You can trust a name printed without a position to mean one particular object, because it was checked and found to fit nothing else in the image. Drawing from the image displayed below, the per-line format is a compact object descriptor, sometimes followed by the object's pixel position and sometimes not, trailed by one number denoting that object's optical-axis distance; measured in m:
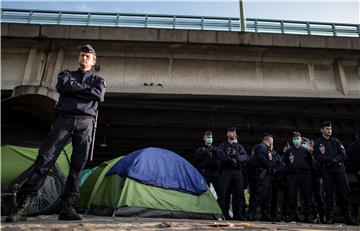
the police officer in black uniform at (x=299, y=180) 7.89
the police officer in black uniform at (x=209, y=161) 8.30
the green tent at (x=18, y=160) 5.53
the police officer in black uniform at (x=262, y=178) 7.90
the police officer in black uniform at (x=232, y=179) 7.70
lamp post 12.95
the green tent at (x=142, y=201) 6.43
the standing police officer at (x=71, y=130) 3.83
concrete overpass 11.44
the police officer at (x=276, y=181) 8.67
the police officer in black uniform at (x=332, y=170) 7.19
